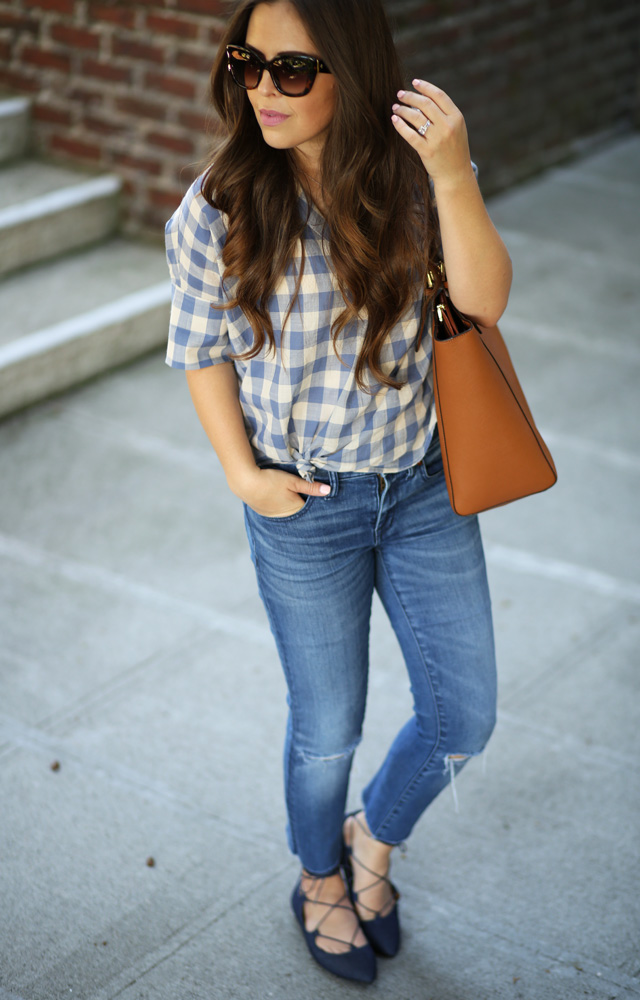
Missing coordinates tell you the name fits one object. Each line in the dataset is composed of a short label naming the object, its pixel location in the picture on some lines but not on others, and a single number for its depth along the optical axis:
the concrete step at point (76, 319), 9.52
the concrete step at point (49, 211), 10.88
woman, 3.46
